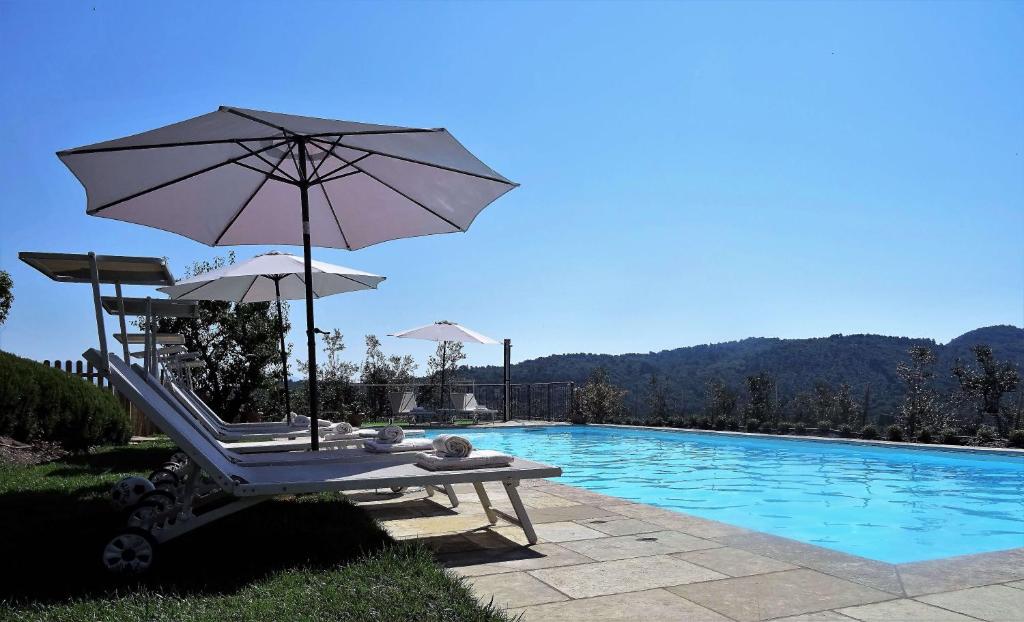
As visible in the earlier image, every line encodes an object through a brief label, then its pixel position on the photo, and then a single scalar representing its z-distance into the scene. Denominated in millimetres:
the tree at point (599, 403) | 18734
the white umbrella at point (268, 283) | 7285
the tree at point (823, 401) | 16062
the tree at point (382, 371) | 18984
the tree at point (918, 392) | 14133
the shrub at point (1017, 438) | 12039
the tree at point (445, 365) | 19489
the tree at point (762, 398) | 16781
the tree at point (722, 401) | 17391
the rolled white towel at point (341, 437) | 6082
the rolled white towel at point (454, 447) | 4195
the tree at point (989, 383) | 14023
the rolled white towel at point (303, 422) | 7553
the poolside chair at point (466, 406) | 17562
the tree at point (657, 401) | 18688
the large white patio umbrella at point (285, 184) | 3949
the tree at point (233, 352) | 13922
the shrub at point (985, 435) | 12758
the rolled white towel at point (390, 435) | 5145
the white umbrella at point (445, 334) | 15376
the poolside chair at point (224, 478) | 3119
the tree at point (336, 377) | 17562
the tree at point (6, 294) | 13062
